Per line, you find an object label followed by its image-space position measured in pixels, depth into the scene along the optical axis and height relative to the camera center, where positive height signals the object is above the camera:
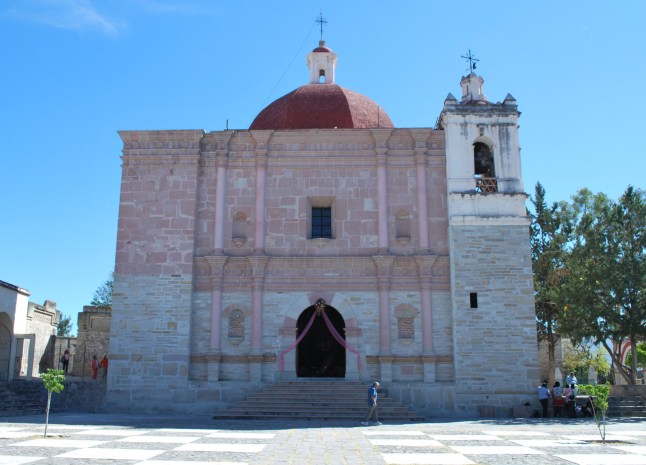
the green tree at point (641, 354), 37.38 +0.34
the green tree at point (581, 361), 35.09 -0.09
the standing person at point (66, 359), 25.09 -0.10
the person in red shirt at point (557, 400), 17.78 -1.16
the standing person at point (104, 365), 23.44 -0.33
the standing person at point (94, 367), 22.59 -0.37
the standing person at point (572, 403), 17.98 -1.25
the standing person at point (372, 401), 15.30 -1.05
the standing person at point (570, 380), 18.45 -0.63
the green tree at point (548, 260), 26.02 +4.19
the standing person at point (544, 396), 17.62 -1.04
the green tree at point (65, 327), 57.19 +2.74
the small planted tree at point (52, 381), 12.52 -0.49
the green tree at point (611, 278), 19.52 +2.59
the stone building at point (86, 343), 26.75 +0.60
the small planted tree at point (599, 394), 11.94 -0.68
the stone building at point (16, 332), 21.48 +0.86
